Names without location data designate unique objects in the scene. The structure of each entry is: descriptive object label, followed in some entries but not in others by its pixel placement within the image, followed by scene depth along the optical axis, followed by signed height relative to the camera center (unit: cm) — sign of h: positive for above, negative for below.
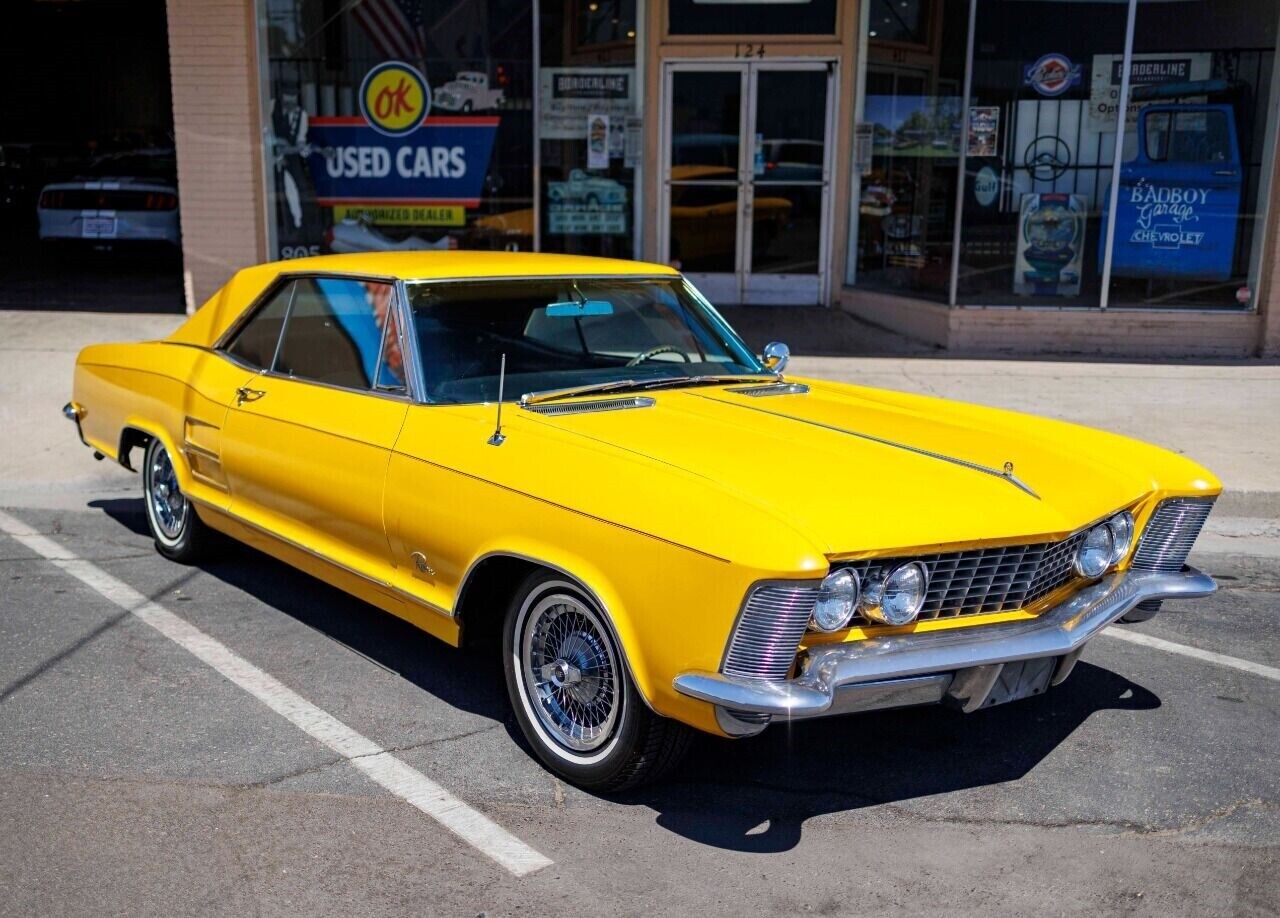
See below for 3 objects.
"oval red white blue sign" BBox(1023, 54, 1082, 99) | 1142 +88
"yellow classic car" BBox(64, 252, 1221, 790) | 343 -97
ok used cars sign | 1255 +16
